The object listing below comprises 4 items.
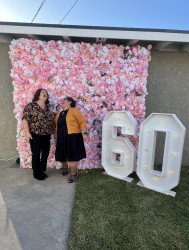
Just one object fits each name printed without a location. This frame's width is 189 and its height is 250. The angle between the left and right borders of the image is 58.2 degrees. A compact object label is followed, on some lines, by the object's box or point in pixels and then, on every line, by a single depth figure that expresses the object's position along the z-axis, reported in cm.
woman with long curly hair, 313
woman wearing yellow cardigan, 312
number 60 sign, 279
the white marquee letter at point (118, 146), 316
